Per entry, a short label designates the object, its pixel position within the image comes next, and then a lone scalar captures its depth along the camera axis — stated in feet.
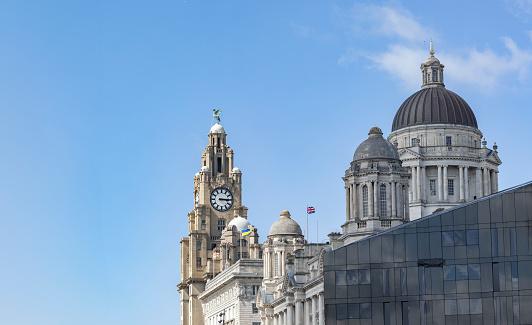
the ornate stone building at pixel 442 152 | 576.20
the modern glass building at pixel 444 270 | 302.86
